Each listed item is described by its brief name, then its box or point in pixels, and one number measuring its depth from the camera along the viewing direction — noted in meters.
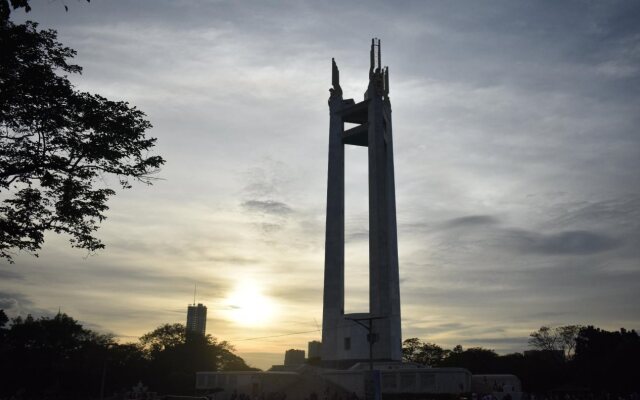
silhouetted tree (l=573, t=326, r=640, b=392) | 67.06
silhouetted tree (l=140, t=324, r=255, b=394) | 84.50
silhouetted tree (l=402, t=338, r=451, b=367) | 110.48
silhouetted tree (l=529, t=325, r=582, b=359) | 102.81
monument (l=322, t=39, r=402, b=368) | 61.28
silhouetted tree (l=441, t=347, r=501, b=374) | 86.88
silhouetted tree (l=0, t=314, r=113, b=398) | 73.50
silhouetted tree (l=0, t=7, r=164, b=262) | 18.77
